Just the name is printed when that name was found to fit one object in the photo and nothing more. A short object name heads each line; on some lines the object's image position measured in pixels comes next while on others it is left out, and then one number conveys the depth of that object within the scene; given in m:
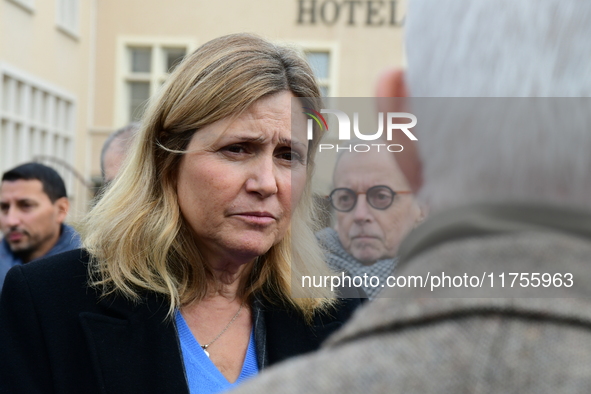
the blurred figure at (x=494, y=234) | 0.64
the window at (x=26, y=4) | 14.57
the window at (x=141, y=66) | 18.77
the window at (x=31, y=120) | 14.84
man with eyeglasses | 1.86
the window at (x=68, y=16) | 16.88
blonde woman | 1.88
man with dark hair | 4.90
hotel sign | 18.55
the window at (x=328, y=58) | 18.36
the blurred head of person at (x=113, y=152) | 3.95
